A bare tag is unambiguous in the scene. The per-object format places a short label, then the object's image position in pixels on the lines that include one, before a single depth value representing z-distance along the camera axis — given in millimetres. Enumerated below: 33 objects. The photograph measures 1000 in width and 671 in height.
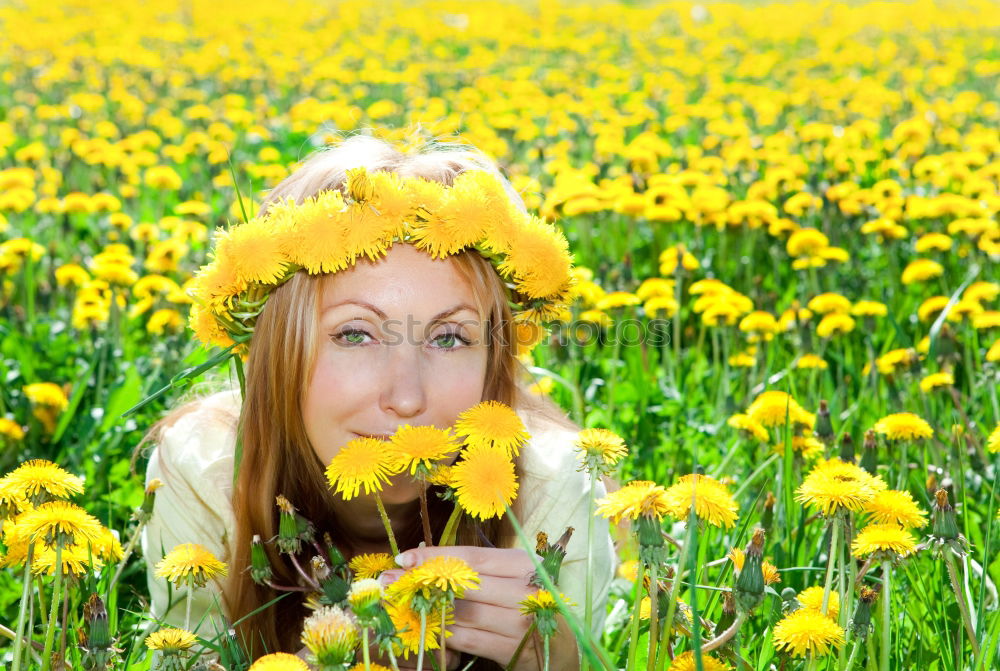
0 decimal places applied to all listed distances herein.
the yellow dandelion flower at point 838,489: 1405
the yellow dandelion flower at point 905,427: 1697
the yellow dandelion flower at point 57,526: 1385
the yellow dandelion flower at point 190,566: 1415
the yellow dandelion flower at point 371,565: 1424
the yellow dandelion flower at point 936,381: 1854
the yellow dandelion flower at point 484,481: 1371
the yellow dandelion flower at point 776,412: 1764
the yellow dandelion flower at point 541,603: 1347
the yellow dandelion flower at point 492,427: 1402
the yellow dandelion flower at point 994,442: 1554
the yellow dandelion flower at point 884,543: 1398
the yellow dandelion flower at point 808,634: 1389
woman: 1519
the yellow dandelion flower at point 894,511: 1432
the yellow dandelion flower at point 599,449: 1394
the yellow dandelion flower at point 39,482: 1424
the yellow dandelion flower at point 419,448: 1373
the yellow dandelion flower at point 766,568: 1428
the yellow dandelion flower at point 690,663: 1397
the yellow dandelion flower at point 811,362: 1967
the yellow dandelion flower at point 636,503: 1343
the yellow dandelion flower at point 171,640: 1347
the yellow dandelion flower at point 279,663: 1288
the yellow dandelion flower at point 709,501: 1401
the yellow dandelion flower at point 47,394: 1919
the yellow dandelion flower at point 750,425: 1781
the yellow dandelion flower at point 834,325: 2049
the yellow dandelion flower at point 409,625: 1340
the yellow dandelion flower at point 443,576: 1304
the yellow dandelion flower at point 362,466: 1375
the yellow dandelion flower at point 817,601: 1438
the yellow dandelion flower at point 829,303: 2108
